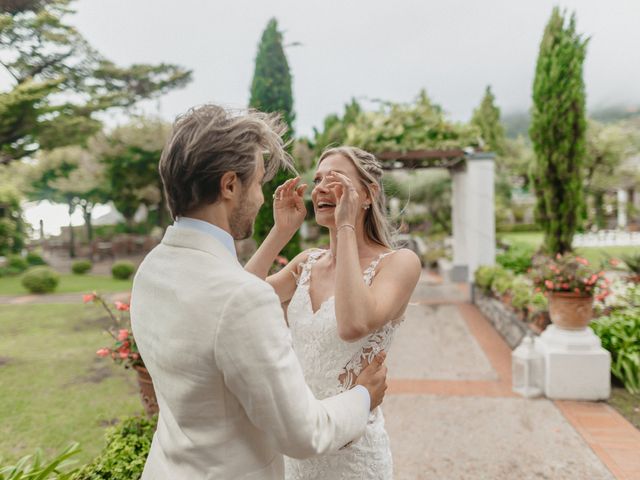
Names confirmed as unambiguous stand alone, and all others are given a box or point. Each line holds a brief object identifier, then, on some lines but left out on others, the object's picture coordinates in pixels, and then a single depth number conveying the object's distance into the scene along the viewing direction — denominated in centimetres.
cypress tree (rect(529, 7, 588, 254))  888
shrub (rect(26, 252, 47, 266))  1723
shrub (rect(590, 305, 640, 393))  447
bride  144
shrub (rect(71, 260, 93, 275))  1554
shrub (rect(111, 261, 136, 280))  1388
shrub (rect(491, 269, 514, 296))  746
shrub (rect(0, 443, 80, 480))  221
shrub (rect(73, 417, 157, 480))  238
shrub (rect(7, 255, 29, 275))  1573
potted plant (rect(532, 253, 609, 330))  434
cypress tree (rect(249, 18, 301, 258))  919
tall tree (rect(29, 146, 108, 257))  2058
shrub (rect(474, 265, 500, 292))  820
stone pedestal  429
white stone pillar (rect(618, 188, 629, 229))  2354
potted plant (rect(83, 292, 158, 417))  306
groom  90
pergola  871
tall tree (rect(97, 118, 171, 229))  1873
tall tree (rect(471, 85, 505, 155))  3052
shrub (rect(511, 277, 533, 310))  642
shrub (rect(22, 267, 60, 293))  1159
